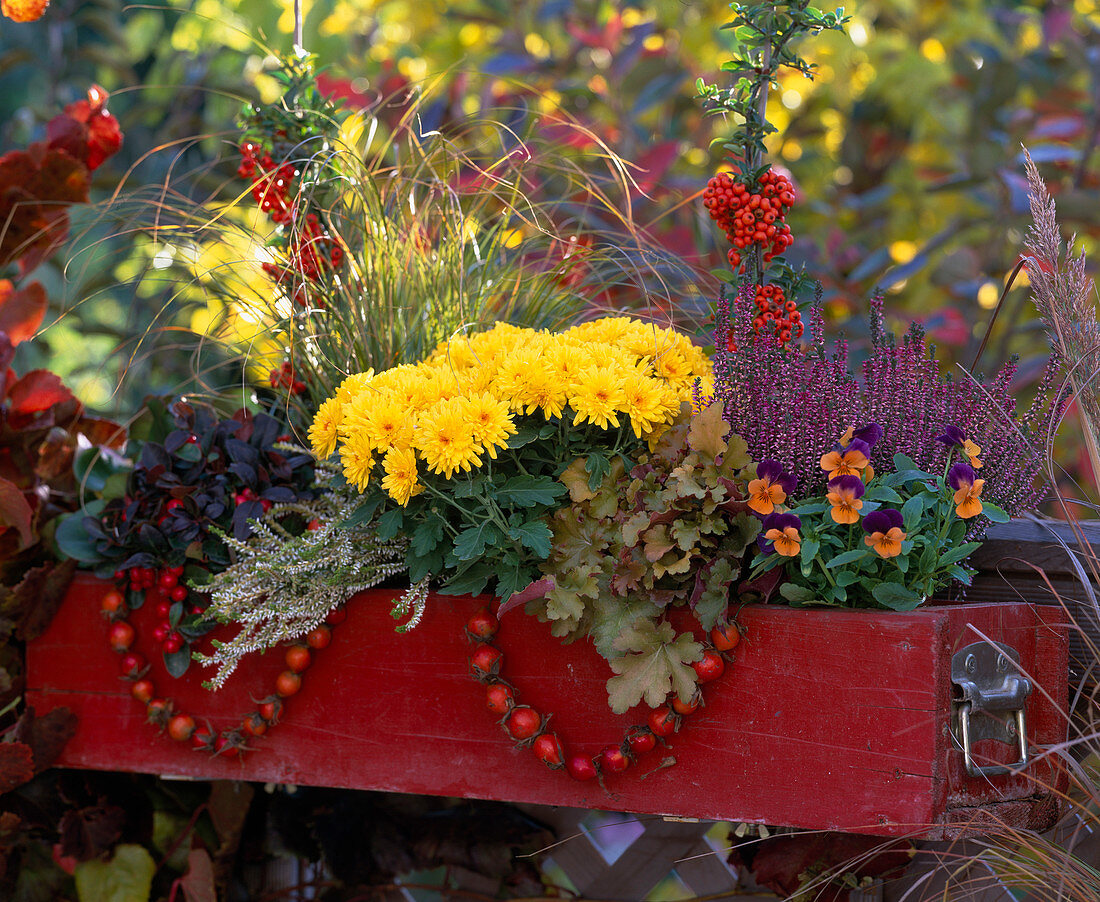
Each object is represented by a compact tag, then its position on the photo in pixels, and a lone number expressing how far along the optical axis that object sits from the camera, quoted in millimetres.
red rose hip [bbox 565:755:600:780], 3035
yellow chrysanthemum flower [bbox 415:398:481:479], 2987
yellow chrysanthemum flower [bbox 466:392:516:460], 2996
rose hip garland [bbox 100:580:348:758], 3137
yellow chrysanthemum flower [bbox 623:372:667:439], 3019
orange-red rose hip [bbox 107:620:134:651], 3206
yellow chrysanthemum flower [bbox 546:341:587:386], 3019
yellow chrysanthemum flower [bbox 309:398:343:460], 3086
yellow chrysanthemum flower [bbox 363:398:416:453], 3009
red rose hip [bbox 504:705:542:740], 3044
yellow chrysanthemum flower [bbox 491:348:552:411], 3018
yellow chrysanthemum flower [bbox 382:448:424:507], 3005
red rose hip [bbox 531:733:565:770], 3036
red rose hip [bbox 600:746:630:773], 3020
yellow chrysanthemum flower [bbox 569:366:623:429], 3001
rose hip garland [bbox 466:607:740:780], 2989
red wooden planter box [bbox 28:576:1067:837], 2940
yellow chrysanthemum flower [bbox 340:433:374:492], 3018
